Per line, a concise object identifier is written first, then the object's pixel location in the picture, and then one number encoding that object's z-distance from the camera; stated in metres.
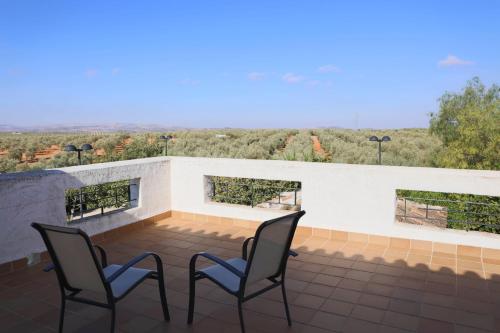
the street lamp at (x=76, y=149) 9.28
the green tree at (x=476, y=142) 14.19
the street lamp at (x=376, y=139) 12.36
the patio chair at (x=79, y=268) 2.20
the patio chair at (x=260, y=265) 2.41
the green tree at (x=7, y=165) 18.63
